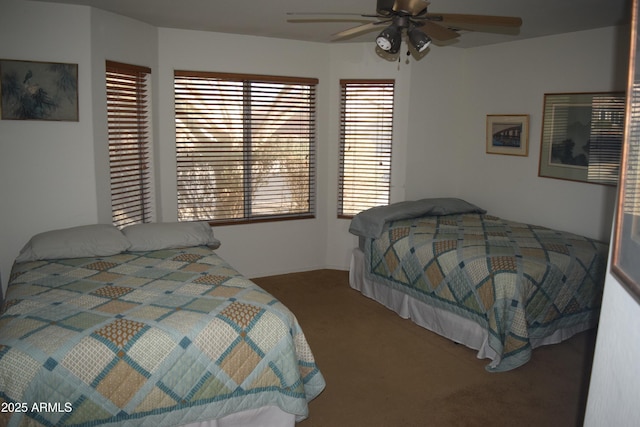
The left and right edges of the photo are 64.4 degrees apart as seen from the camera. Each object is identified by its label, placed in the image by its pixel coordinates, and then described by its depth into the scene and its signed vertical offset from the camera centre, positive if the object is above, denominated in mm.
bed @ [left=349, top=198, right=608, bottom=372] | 3318 -891
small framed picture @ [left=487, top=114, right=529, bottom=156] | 4719 +190
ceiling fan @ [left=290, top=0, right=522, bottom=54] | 2499 +686
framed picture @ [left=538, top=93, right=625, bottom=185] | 3986 +157
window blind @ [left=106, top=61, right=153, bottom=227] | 4078 +35
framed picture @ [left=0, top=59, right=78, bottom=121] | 3531 +385
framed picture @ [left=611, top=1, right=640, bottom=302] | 964 -86
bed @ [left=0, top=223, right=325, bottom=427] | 2113 -910
